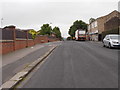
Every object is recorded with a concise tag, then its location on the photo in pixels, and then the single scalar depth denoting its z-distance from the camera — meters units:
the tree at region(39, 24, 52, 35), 53.75
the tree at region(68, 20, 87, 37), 55.39
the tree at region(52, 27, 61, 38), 66.25
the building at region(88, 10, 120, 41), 28.84
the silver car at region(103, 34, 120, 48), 10.26
